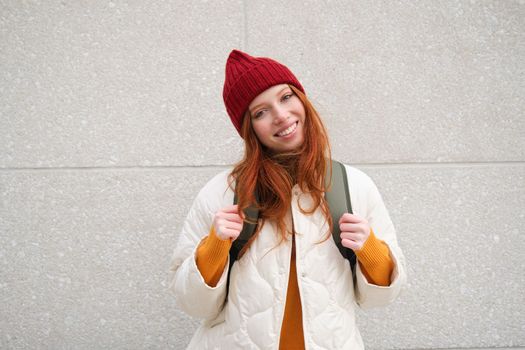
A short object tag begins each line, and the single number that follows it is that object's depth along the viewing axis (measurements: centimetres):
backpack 137
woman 129
